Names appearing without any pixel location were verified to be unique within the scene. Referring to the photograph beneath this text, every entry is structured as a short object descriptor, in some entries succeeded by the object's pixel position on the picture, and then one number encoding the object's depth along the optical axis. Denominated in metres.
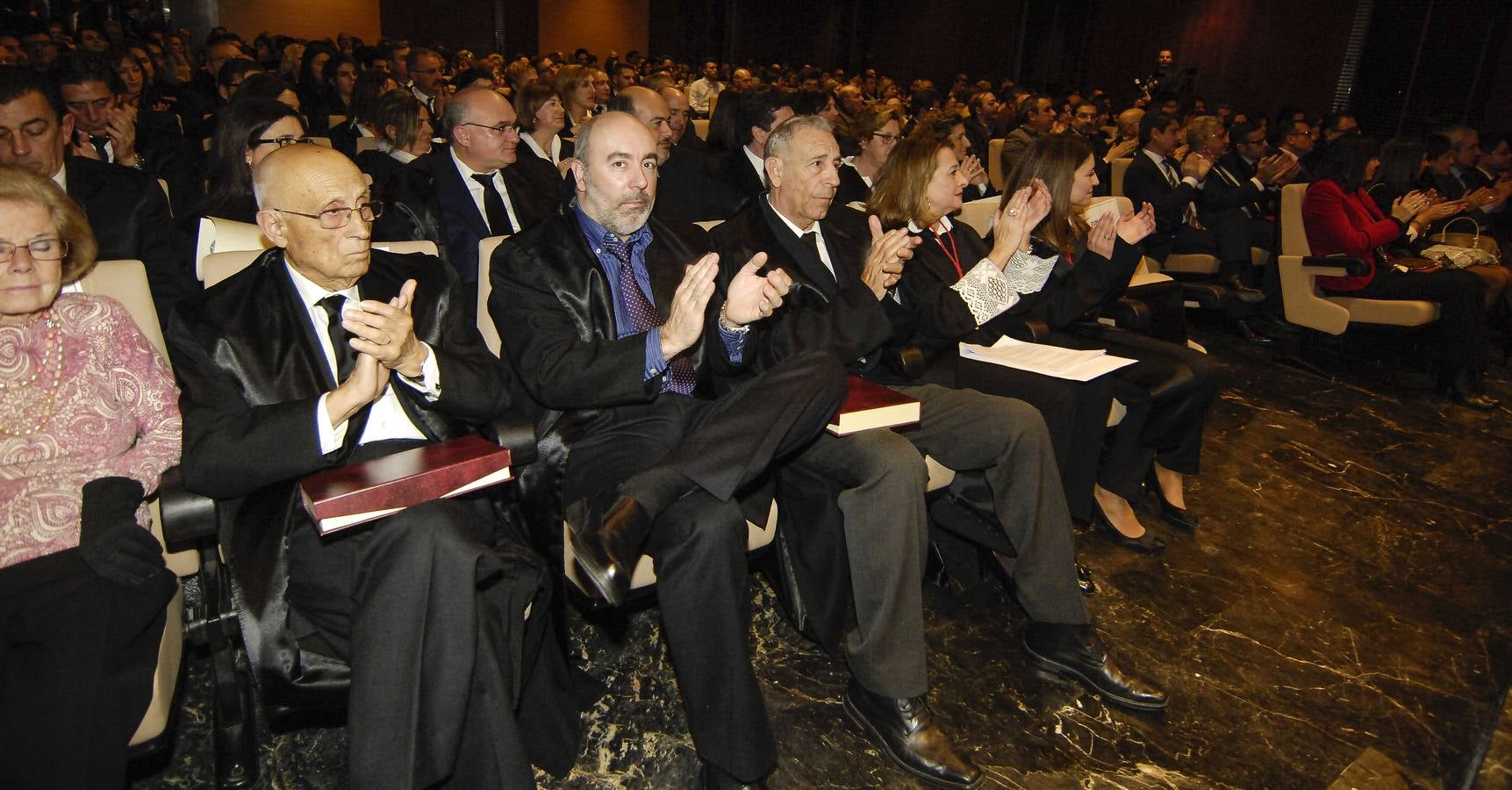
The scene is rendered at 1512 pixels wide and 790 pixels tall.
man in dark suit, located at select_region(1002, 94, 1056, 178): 7.35
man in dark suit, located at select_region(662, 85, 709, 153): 5.40
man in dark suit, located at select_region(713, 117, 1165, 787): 1.92
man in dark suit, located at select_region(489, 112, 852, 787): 1.70
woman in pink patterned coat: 1.29
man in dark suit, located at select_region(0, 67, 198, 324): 2.67
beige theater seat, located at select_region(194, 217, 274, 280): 2.33
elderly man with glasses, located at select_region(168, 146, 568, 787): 1.50
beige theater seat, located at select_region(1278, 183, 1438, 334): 4.42
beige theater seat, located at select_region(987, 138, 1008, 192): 6.15
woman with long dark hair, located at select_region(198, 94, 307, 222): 2.69
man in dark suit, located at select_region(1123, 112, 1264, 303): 5.07
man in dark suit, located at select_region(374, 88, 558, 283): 3.40
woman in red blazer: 4.40
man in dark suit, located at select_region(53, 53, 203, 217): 3.47
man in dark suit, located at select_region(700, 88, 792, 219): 4.41
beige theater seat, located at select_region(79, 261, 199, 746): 1.55
